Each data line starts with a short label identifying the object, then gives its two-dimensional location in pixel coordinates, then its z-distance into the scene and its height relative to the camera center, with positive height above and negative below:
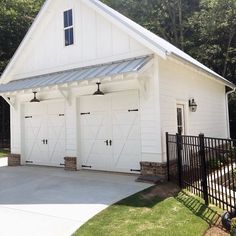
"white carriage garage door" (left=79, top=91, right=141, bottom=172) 10.13 +0.05
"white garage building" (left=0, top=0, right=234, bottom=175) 9.55 +1.48
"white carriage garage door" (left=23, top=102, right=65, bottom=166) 12.23 +0.08
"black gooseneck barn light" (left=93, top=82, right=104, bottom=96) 10.20 +1.36
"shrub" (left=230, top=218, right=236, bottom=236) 4.48 -1.43
